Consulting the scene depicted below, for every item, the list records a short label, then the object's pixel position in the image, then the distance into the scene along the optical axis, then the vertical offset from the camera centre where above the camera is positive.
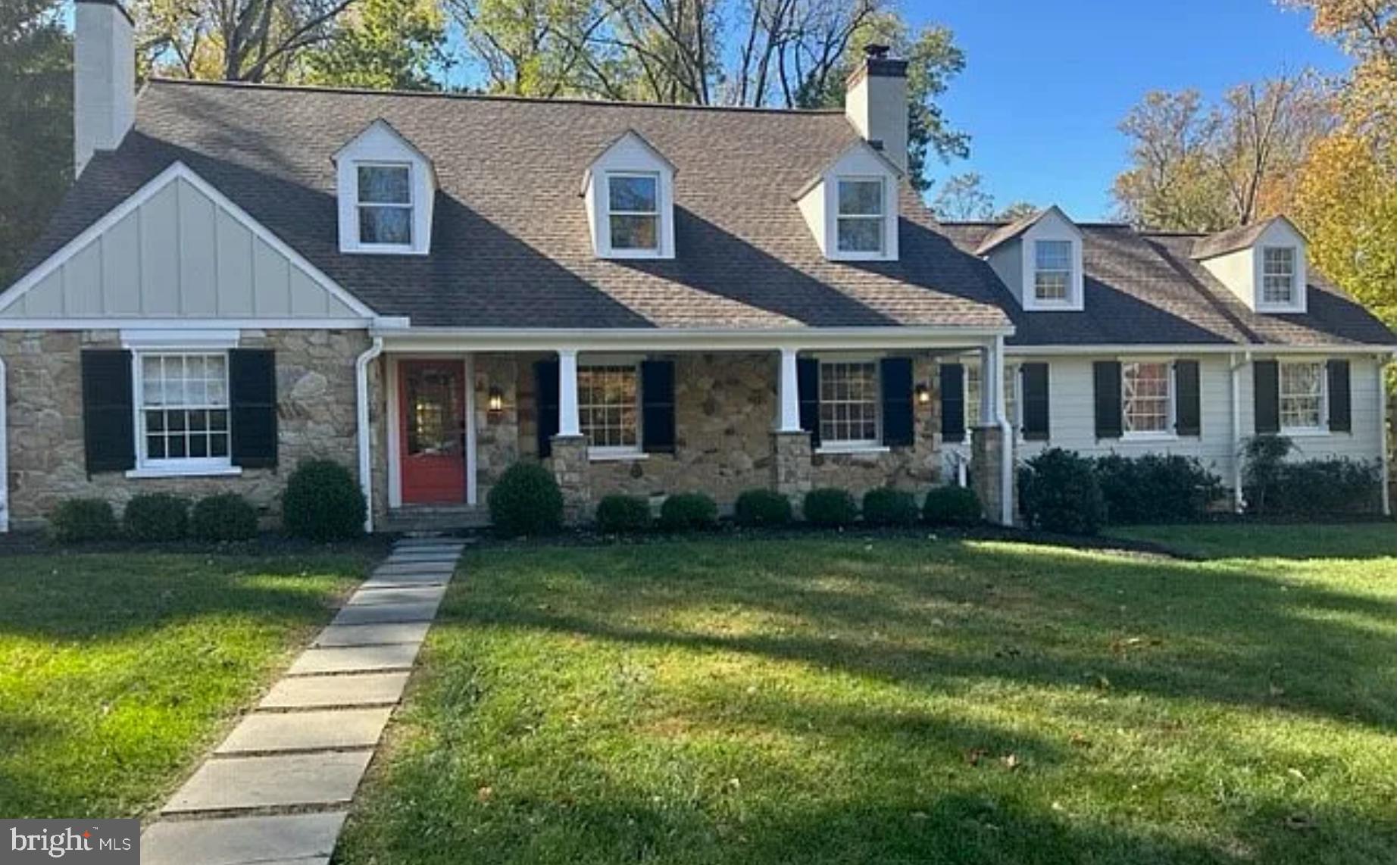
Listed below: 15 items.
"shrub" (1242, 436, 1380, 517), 16.78 -1.24
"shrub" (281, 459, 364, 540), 11.16 -0.80
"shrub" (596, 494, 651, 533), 11.77 -1.03
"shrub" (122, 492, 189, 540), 11.07 -0.90
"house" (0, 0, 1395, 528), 11.57 +1.38
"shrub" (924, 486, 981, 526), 12.77 -1.14
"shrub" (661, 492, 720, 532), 12.08 -1.06
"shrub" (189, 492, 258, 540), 11.10 -0.93
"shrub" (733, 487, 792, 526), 12.44 -1.07
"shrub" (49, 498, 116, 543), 10.91 -0.89
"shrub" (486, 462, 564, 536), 11.55 -0.86
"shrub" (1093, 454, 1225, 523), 15.57 -1.16
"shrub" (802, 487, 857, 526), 12.55 -1.08
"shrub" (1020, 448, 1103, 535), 12.98 -1.04
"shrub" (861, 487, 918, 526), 12.69 -1.12
